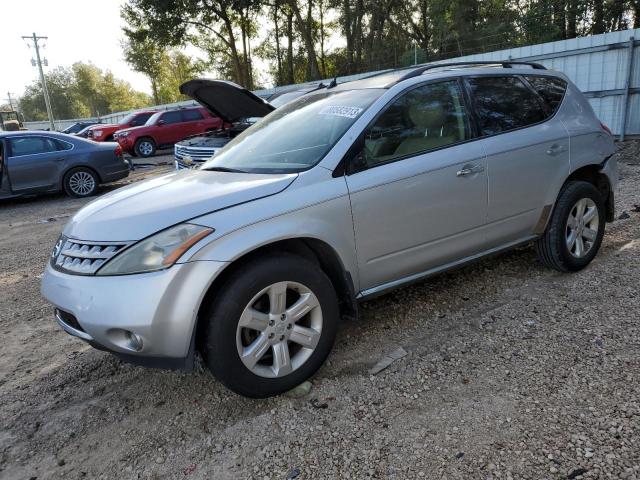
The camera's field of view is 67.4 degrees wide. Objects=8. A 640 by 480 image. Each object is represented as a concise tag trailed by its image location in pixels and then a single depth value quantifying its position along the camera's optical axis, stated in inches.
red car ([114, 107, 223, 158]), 657.0
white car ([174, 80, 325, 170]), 297.9
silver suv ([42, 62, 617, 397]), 92.2
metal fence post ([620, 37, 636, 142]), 382.0
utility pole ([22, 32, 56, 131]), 1636.3
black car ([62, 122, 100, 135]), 1088.8
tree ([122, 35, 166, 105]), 1782.0
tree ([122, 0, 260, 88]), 1099.3
